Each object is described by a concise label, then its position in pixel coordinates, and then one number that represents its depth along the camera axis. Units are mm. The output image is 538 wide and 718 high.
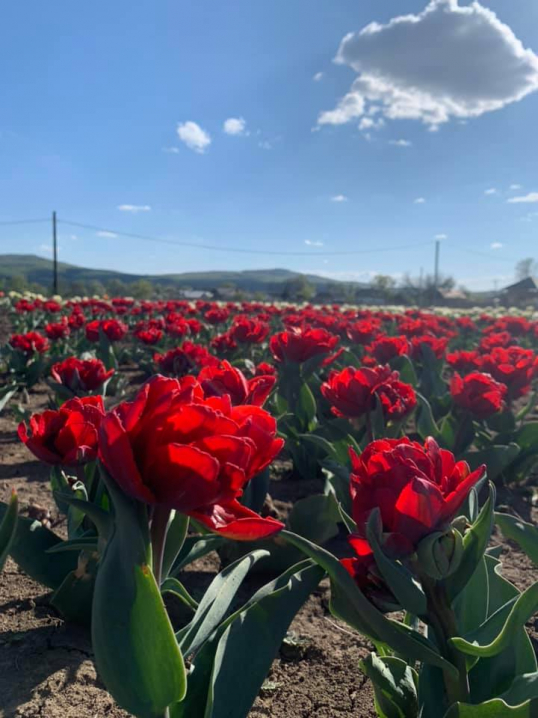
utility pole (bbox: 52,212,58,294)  45853
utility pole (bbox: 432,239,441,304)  69469
